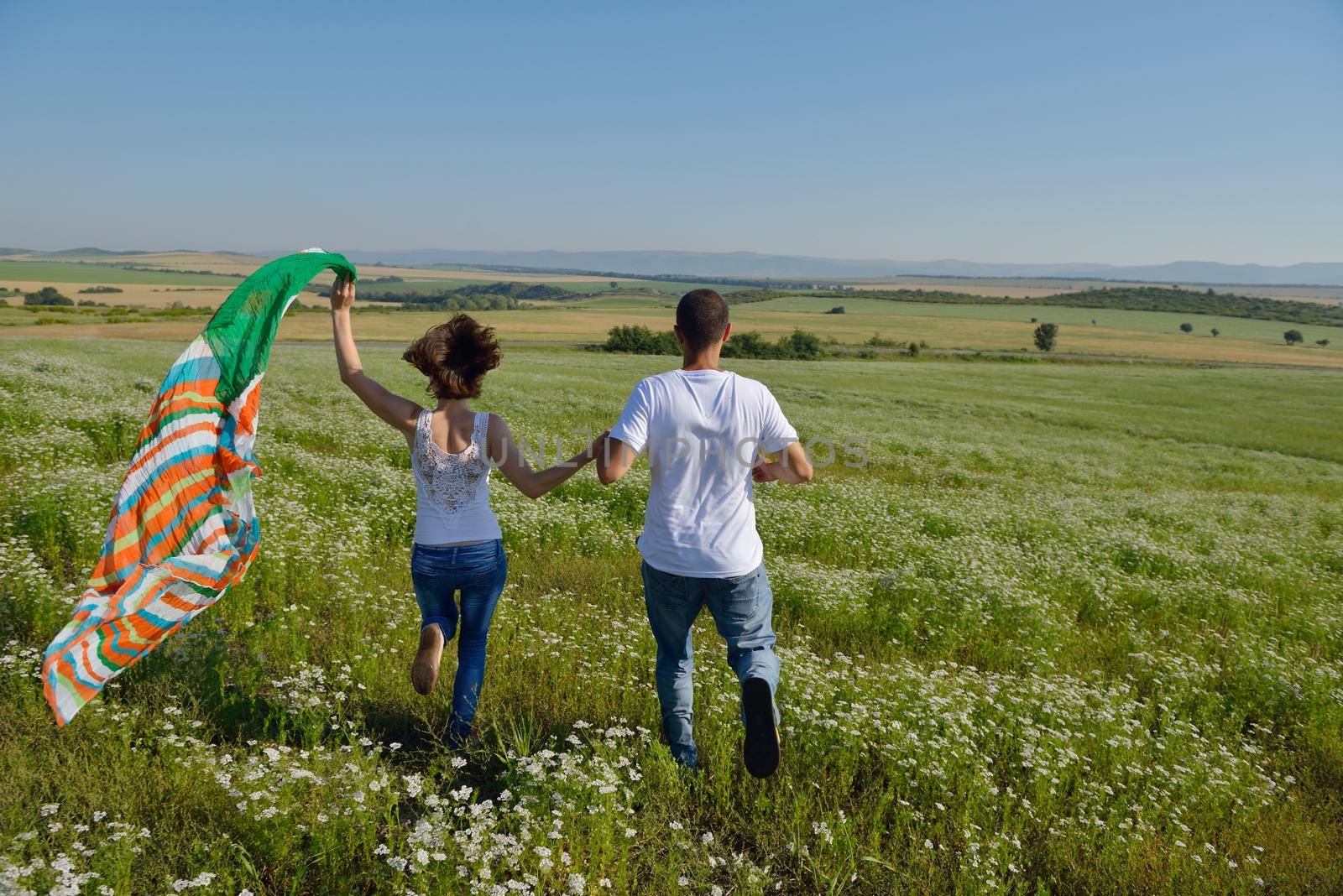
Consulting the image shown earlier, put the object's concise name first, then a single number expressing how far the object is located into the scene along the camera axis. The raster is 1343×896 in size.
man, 3.75
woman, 3.92
